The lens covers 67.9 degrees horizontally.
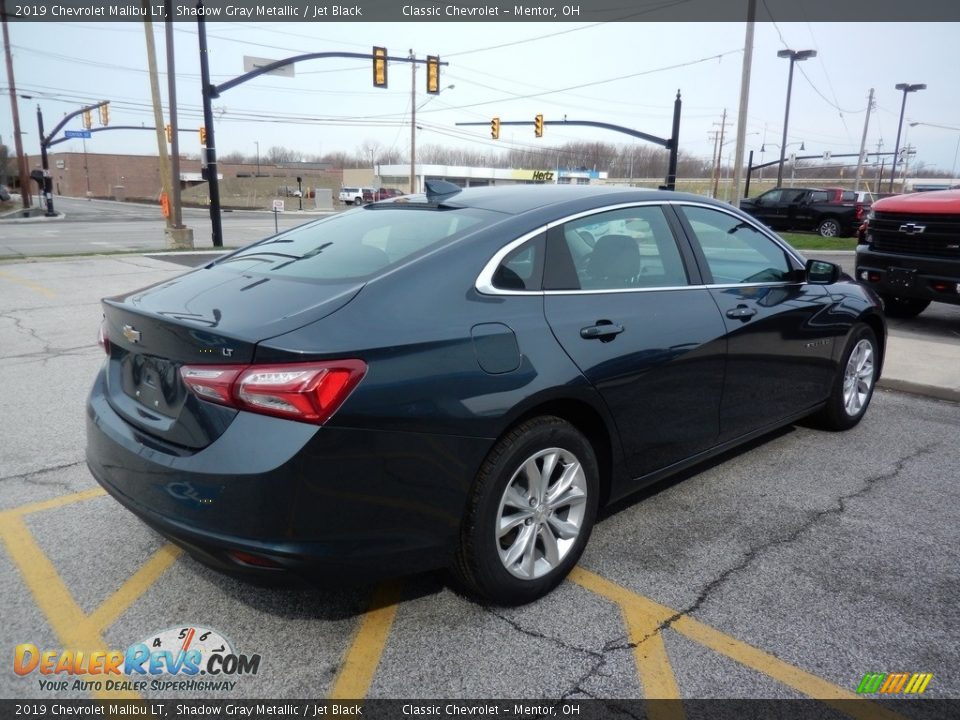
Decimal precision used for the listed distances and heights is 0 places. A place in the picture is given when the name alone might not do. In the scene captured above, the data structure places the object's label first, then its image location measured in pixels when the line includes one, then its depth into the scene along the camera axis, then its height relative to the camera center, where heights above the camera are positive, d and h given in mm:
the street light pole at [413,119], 46750 +4418
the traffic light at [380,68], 22984 +3691
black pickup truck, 23641 -486
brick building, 90125 +954
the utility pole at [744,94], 21188 +2914
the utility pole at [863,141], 46709 +3767
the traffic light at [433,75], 24422 +3755
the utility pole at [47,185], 40281 -413
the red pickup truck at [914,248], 7766 -568
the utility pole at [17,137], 35594 +2077
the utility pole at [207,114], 17562 +1663
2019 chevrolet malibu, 2289 -709
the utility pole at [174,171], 19219 +277
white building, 78812 +1544
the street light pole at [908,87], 47688 +7224
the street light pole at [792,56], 38375 +7326
